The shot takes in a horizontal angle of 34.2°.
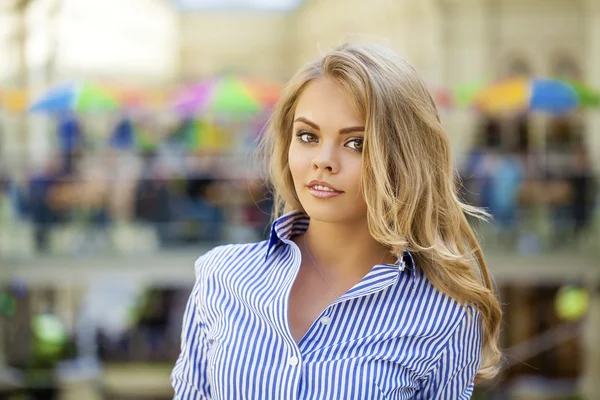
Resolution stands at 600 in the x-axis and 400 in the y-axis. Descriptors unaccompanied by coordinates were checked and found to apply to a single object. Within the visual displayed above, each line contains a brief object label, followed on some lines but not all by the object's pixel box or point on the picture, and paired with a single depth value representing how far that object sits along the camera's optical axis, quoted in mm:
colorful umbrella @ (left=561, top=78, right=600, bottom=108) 14336
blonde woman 2041
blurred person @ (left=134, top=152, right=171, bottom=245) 13391
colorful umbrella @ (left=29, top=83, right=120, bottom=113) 14961
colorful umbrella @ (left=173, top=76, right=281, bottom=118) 14828
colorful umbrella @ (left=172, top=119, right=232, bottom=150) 17100
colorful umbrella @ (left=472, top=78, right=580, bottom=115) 14070
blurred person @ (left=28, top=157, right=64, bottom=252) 13562
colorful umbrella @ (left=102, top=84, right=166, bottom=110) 17647
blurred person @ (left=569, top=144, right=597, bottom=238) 13656
